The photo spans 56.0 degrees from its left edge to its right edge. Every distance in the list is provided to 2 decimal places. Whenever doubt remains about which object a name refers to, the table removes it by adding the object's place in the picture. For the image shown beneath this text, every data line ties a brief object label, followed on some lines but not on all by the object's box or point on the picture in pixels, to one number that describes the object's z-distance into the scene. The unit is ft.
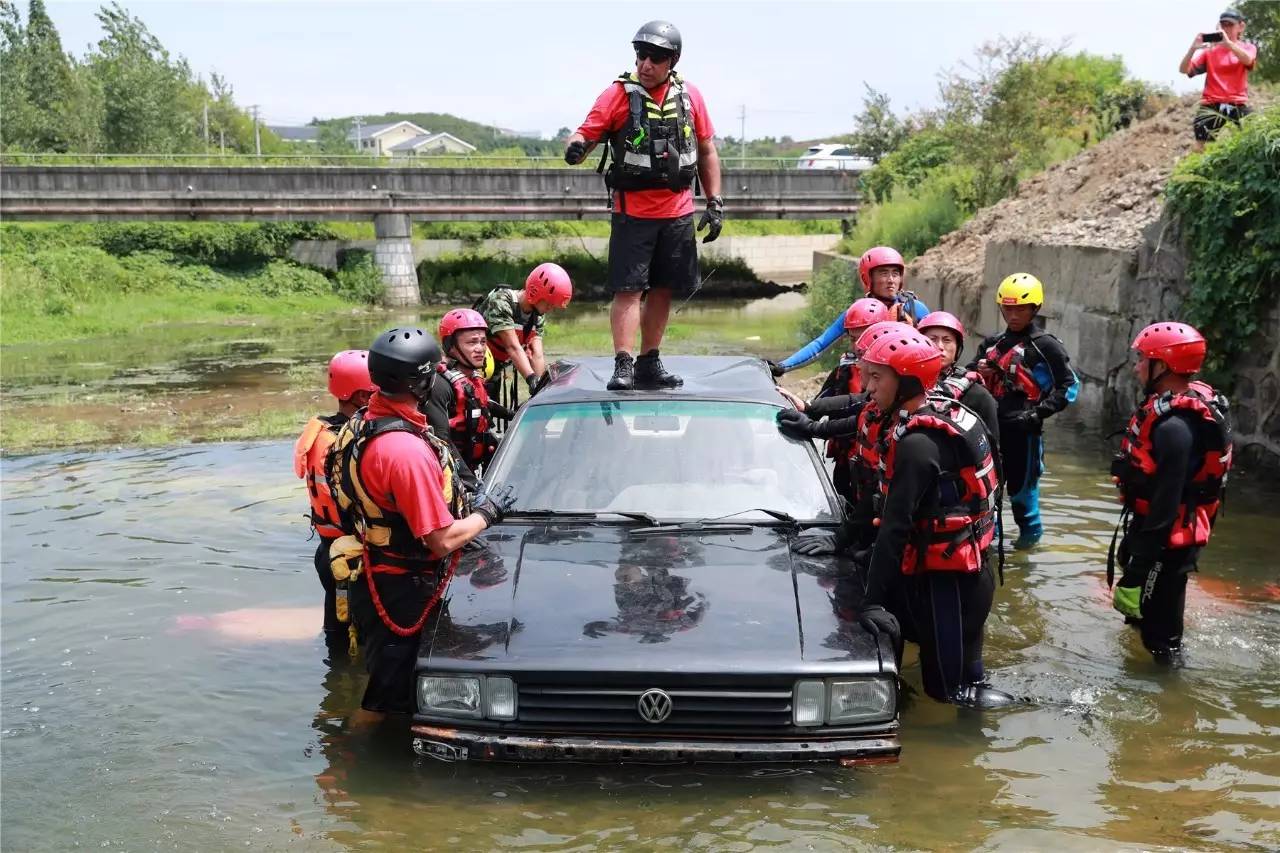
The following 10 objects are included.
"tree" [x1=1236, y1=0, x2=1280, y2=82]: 67.96
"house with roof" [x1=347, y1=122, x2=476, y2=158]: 401.90
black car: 14.52
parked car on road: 130.00
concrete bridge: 111.24
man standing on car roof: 23.73
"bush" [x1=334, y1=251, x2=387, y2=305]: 118.73
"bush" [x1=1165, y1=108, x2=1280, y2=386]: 34.40
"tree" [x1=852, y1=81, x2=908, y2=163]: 129.18
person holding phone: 45.55
